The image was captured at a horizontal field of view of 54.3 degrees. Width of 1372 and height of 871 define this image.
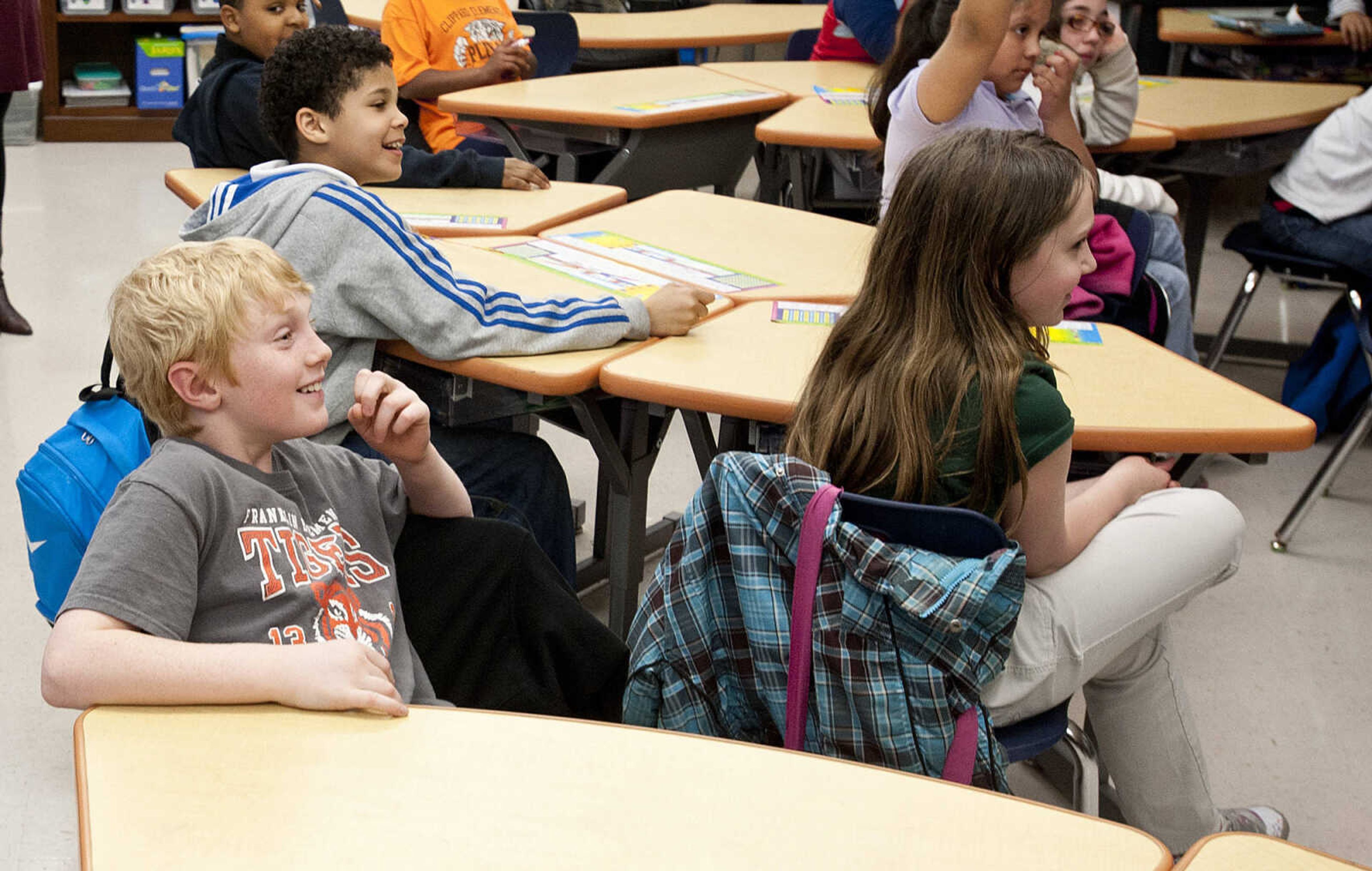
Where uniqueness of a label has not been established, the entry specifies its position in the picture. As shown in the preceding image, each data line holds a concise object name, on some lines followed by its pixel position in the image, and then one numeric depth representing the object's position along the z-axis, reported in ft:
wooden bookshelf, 18.75
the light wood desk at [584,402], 5.81
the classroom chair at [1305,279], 9.30
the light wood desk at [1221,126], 11.07
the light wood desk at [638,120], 10.53
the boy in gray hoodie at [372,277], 5.73
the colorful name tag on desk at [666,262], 7.04
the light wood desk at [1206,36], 15.12
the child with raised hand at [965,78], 6.68
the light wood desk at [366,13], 13.29
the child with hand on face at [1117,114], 8.89
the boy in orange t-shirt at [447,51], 10.88
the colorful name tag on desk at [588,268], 6.74
